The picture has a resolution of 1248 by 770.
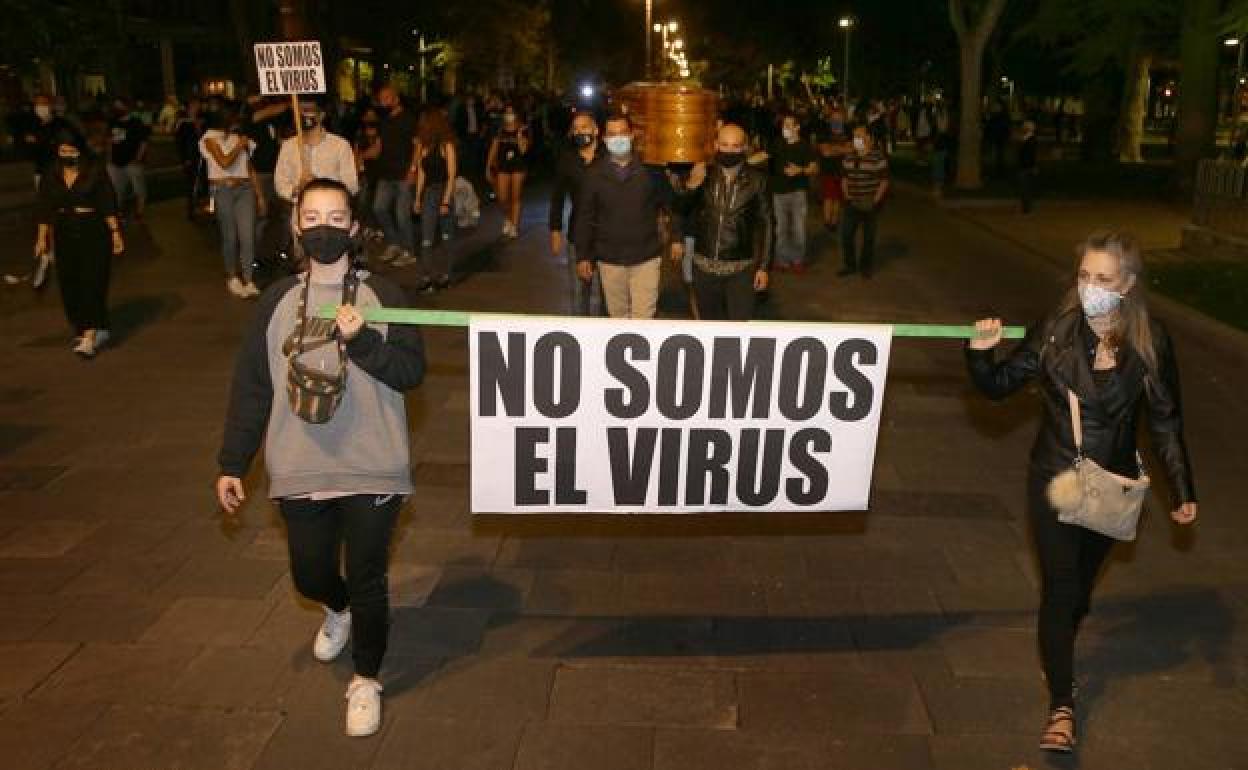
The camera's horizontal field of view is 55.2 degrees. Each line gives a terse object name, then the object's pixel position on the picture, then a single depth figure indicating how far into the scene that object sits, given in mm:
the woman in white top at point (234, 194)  11734
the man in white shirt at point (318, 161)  10695
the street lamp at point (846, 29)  43000
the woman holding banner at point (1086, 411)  3842
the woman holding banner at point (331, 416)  3773
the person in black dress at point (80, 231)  9391
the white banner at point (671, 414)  4180
